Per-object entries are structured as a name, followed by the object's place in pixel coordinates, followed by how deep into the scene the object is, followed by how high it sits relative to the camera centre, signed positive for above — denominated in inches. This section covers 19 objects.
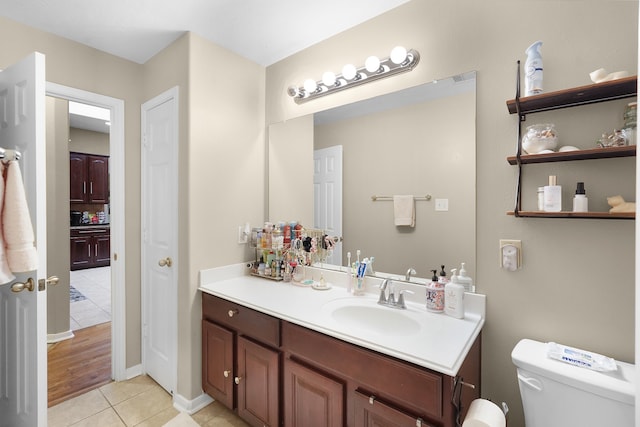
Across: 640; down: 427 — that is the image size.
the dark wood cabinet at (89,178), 234.2 +24.4
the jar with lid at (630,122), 42.3 +12.3
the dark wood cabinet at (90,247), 232.2 -29.2
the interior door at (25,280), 53.4 -13.4
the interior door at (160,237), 80.1 -7.8
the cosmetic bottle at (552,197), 46.8 +2.0
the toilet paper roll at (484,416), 39.2 -26.8
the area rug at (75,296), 162.0 -47.0
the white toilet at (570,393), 39.1 -24.6
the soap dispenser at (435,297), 57.9 -16.4
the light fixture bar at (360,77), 63.5 +30.7
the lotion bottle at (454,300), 55.2 -16.2
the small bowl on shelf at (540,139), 48.0 +11.3
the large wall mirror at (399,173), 59.2 +8.3
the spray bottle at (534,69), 48.1 +22.1
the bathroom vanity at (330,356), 42.4 -24.1
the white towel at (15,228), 47.3 -2.9
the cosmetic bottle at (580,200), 45.1 +1.5
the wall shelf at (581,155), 42.2 +8.1
